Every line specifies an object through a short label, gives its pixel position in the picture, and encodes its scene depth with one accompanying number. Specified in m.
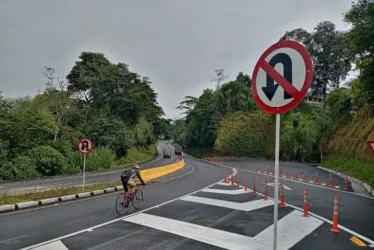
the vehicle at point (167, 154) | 69.16
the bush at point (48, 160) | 30.05
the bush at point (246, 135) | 62.34
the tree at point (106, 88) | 47.97
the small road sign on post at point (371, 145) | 11.33
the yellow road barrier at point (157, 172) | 25.86
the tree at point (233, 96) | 66.06
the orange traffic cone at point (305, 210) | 10.57
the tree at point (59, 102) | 38.00
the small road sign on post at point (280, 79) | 3.80
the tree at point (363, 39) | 14.46
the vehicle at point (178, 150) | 80.69
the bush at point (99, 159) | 36.49
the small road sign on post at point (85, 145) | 17.22
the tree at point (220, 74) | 94.75
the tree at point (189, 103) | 91.69
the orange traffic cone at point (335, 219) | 8.70
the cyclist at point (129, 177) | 12.32
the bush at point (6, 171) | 26.78
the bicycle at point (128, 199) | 11.38
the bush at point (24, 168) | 27.59
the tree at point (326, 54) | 62.56
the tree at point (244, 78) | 76.57
